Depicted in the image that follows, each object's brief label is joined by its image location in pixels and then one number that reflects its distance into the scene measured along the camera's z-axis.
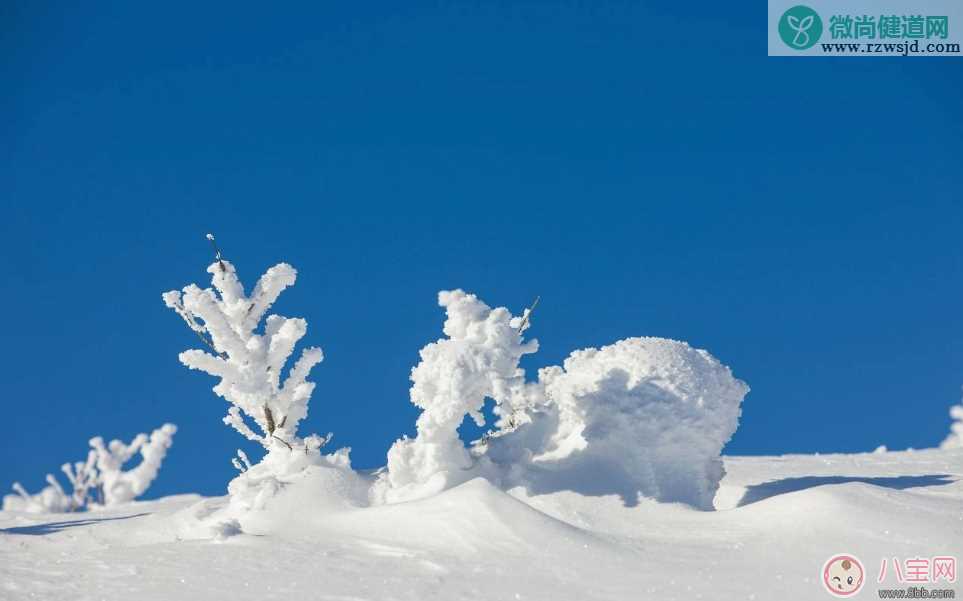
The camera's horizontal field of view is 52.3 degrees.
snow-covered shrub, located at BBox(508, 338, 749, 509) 11.84
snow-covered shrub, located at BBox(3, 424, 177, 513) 26.89
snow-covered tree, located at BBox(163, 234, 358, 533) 12.09
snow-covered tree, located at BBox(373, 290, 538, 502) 11.59
